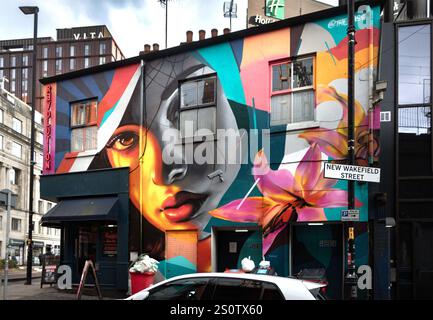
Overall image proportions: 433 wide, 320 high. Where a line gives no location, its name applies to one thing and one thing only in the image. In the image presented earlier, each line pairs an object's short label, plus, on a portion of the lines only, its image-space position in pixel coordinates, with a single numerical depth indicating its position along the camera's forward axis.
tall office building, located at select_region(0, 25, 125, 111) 119.44
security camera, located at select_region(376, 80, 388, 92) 11.69
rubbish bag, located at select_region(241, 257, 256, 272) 11.27
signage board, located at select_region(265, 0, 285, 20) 23.93
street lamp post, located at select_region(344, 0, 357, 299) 9.80
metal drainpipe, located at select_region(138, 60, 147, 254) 15.05
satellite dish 23.36
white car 5.83
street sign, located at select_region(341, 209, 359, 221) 9.91
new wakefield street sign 9.87
